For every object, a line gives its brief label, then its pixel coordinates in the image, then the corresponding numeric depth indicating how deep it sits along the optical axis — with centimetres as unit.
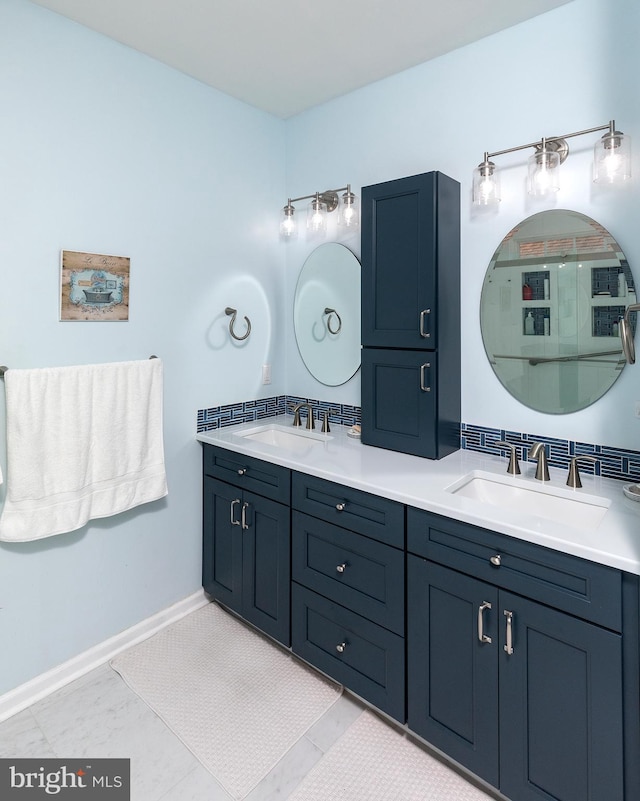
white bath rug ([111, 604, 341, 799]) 170
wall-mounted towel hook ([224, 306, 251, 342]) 256
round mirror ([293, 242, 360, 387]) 258
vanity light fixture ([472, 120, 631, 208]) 161
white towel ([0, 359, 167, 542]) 182
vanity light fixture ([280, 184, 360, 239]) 241
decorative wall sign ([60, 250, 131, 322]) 196
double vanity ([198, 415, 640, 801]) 127
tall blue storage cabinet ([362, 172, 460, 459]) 199
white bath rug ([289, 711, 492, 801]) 154
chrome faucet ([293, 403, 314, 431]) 258
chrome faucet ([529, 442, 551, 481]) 179
